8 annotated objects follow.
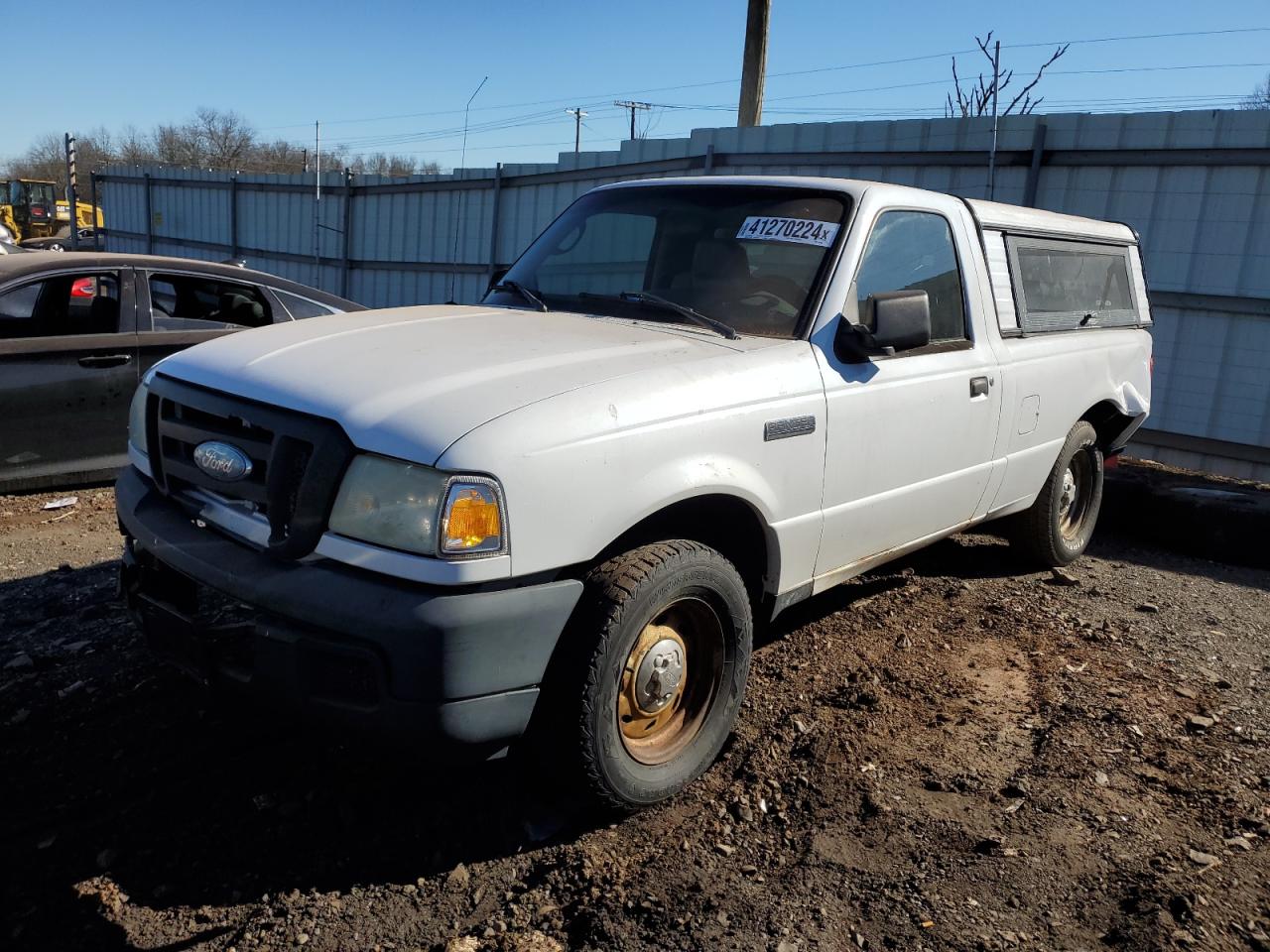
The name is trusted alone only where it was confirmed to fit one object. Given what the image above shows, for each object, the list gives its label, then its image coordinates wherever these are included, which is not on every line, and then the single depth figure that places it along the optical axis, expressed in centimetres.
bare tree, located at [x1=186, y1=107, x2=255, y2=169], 6688
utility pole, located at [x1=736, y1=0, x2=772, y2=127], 1273
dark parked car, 579
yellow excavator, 3703
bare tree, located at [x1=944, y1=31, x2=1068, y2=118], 1294
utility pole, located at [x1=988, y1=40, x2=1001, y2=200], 870
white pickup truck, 246
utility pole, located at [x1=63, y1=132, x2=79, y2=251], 2763
